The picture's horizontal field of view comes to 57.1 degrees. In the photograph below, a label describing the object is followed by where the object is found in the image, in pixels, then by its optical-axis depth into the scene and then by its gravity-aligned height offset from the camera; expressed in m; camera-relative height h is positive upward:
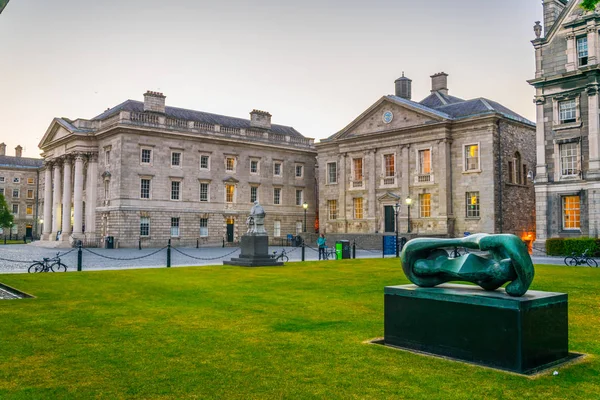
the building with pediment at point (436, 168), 42.88 +4.65
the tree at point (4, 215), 79.38 +0.82
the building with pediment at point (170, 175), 47.72 +4.46
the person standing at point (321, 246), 31.30 -1.34
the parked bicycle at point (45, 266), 21.62 -1.81
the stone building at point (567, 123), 33.47 +6.39
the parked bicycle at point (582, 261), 24.52 -1.66
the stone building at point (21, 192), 91.38 +4.87
